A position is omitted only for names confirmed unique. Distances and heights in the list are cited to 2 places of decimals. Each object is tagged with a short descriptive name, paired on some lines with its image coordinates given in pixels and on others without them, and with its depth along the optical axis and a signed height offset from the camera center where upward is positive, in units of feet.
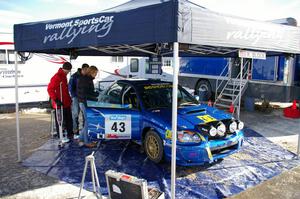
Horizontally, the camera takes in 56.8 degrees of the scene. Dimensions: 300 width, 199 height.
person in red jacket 19.77 -1.12
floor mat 14.22 -5.43
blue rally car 14.97 -2.76
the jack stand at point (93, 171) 11.02 -3.90
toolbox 10.37 -4.36
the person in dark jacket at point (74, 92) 21.22 -1.31
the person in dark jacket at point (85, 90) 19.11 -1.01
